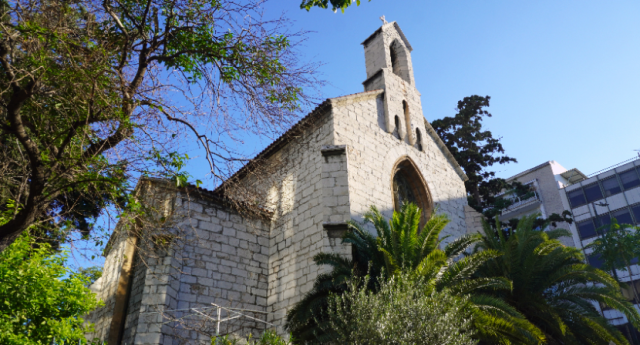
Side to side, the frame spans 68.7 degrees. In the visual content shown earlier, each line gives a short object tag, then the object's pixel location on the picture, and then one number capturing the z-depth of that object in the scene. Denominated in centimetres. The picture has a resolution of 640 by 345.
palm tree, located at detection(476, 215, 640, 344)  1139
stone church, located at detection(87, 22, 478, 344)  1105
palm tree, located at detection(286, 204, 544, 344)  899
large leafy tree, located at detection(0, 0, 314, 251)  614
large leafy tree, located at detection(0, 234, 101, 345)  812
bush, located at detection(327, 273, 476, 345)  750
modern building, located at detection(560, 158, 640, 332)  3050
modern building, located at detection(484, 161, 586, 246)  3400
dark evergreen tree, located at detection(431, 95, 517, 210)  2128
